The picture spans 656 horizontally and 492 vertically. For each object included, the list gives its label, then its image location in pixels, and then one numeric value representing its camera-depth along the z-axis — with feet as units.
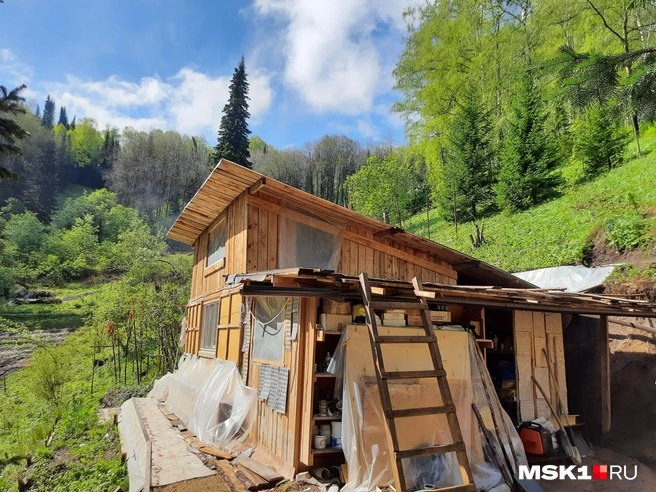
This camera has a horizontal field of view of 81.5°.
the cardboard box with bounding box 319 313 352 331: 16.67
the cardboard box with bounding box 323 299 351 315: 17.03
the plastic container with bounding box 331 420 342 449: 16.29
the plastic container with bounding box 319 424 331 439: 16.39
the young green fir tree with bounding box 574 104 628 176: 53.47
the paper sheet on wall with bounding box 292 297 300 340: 17.61
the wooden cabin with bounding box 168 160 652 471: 16.28
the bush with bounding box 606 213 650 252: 30.86
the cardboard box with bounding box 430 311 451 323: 19.06
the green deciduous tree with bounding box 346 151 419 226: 69.56
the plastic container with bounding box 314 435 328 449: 16.02
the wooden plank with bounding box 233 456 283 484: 15.71
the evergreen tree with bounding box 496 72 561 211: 55.21
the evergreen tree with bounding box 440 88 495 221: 58.65
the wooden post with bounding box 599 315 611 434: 22.52
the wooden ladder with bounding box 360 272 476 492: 11.42
